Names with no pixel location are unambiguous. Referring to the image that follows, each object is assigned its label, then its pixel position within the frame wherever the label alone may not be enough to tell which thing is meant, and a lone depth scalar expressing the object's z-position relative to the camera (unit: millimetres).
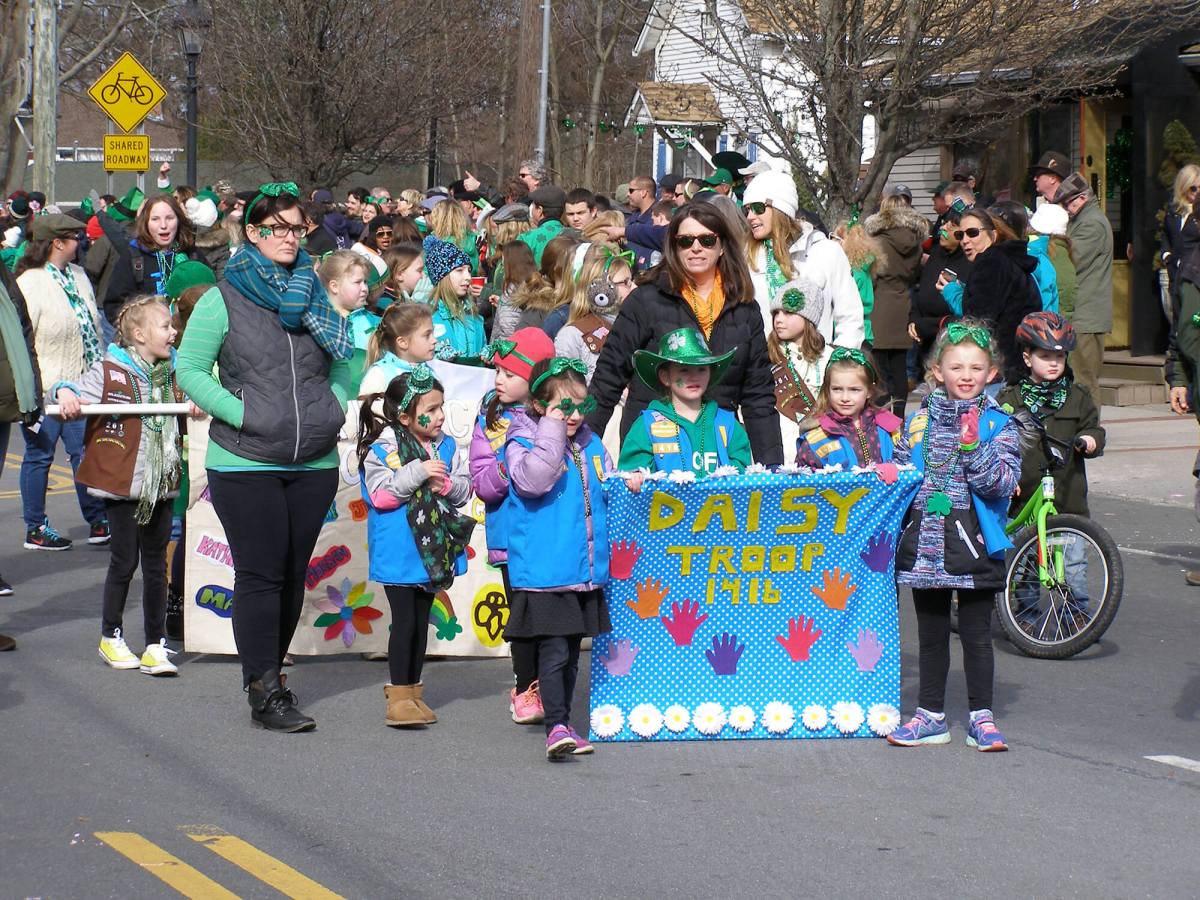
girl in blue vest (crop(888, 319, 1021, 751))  10608
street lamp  38103
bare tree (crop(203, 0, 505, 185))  53760
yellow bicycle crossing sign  35797
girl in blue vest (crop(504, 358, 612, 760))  10442
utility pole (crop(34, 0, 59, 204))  43228
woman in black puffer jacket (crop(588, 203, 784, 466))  11614
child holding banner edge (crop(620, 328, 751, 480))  11018
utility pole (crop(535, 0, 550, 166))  46777
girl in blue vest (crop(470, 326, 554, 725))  10698
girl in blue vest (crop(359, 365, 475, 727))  11134
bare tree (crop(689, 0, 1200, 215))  25676
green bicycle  13248
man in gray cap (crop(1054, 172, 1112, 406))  22690
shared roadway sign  36592
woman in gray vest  11006
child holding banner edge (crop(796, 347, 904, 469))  11512
